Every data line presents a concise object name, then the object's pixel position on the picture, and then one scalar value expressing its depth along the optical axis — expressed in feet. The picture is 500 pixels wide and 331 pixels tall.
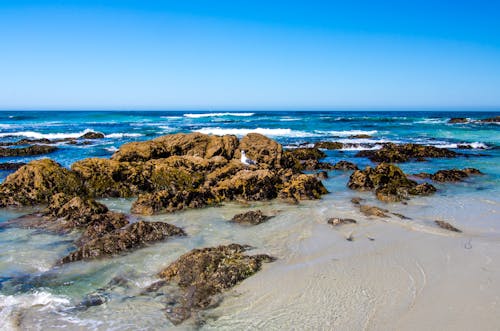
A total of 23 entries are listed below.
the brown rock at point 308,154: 64.64
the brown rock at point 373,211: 27.08
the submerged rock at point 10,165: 52.95
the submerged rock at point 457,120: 172.12
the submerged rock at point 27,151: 70.30
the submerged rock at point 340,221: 25.27
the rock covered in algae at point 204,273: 14.89
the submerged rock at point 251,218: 25.79
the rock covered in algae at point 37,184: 31.81
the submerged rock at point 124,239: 19.88
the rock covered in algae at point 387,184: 33.51
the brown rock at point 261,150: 47.21
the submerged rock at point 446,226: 23.82
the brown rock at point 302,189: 32.99
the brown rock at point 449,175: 41.38
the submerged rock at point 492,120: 171.53
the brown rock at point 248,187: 32.89
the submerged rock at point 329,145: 80.33
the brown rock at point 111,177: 34.96
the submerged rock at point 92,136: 102.47
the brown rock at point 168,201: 28.99
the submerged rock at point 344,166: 51.24
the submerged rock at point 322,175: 44.88
